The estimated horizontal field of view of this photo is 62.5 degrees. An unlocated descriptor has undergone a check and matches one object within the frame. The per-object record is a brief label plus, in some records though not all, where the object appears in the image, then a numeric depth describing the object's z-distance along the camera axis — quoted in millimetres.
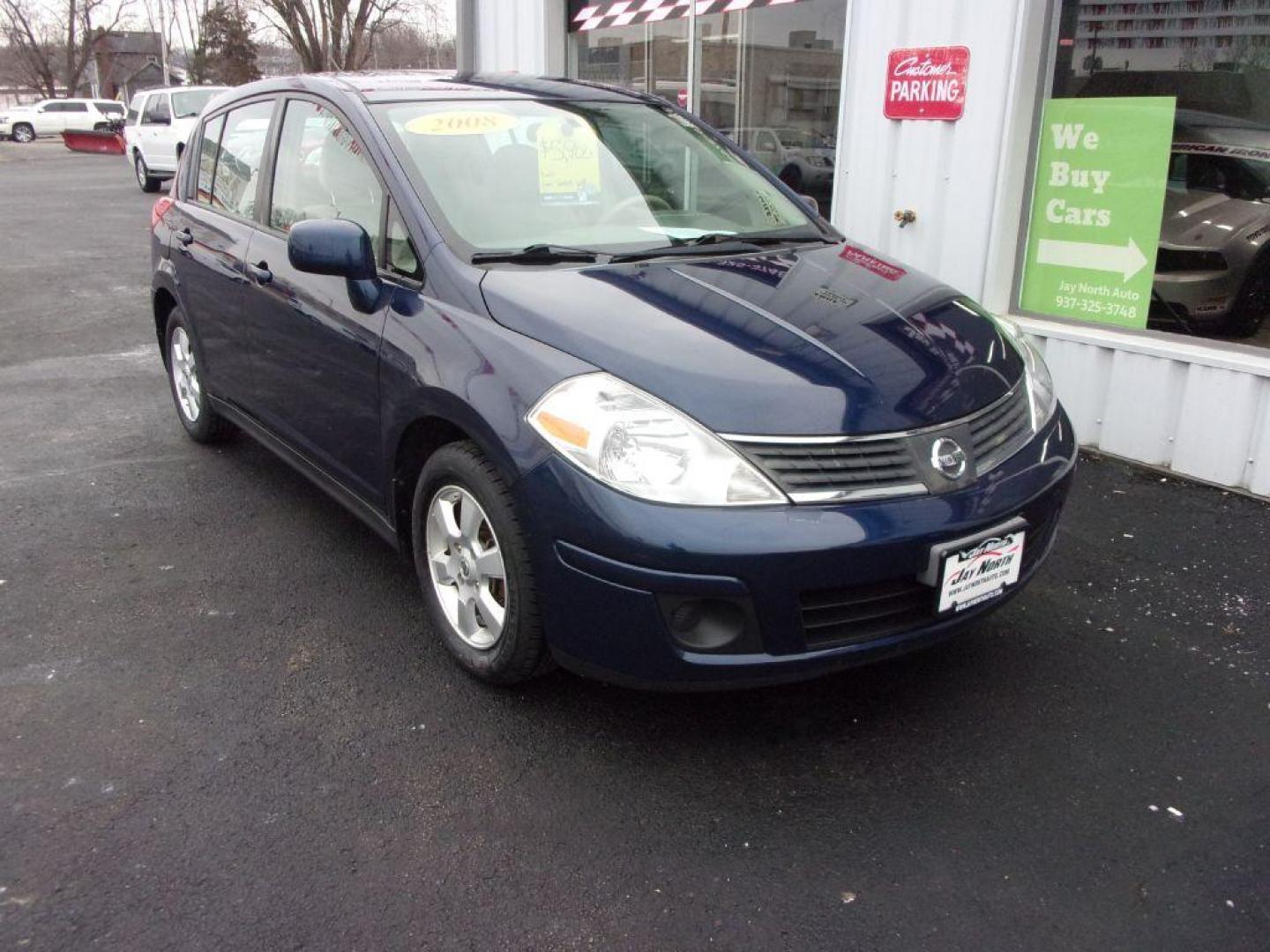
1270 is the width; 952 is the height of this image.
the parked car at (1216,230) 4844
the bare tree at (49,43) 65750
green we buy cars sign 4945
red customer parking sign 5383
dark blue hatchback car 2469
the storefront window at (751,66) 6684
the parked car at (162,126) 19344
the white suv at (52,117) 44500
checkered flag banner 7637
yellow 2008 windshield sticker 3451
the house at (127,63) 71250
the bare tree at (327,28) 36219
